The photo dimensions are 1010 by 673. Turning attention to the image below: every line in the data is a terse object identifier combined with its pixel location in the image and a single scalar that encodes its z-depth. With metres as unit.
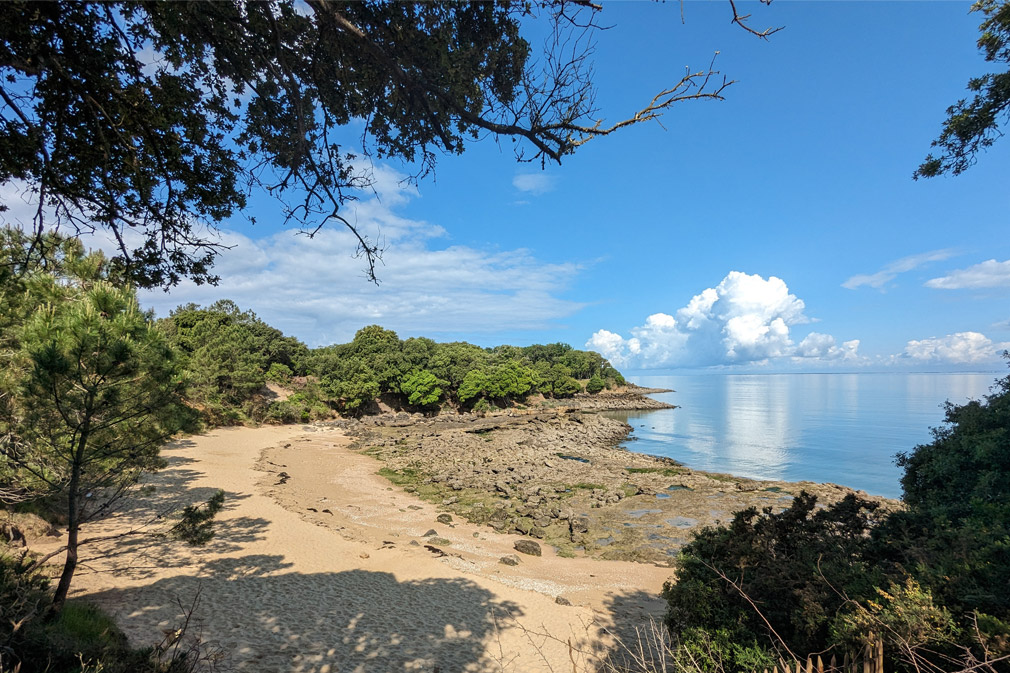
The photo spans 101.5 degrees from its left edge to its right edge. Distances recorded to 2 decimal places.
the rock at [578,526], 15.54
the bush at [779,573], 4.64
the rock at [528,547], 13.20
